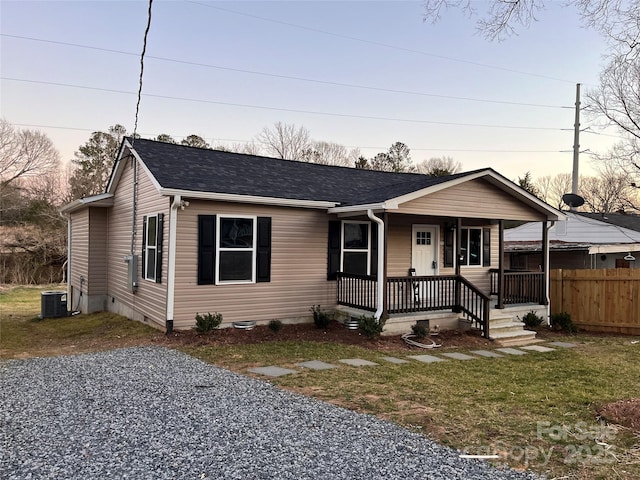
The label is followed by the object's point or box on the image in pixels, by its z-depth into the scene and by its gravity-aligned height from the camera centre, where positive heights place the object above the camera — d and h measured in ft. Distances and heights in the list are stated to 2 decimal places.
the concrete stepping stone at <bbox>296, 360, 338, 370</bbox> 21.94 -5.73
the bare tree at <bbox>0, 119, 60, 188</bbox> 92.02 +19.05
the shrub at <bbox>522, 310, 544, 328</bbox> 37.17 -5.69
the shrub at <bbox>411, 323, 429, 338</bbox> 30.48 -5.46
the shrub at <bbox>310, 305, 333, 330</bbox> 31.99 -4.99
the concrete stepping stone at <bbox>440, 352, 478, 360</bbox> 26.02 -6.19
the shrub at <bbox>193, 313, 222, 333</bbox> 28.30 -4.71
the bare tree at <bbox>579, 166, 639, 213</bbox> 111.14 +15.57
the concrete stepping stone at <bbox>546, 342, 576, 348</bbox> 31.09 -6.50
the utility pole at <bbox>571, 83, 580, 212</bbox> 72.38 +17.34
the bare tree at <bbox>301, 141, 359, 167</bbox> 113.70 +24.28
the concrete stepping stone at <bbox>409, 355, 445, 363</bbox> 25.03 -6.10
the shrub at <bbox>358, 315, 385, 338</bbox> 29.32 -5.01
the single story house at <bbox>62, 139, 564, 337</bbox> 29.43 +0.69
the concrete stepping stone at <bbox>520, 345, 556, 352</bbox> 29.53 -6.46
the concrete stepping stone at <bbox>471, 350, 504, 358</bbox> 27.13 -6.29
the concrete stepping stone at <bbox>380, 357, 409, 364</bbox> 24.40 -6.00
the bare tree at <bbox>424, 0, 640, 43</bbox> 17.24 +9.06
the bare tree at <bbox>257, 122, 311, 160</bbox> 111.34 +26.08
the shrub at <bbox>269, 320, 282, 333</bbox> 30.42 -5.25
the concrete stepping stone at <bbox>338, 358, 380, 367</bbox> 22.91 -5.83
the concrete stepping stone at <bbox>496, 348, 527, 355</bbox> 28.32 -6.39
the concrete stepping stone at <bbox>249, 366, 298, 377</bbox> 20.26 -5.62
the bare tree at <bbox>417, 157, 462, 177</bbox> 125.63 +24.24
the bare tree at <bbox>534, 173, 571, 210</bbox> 147.33 +20.89
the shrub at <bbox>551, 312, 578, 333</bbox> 36.86 -5.91
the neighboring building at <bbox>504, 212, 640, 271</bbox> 47.22 +0.38
